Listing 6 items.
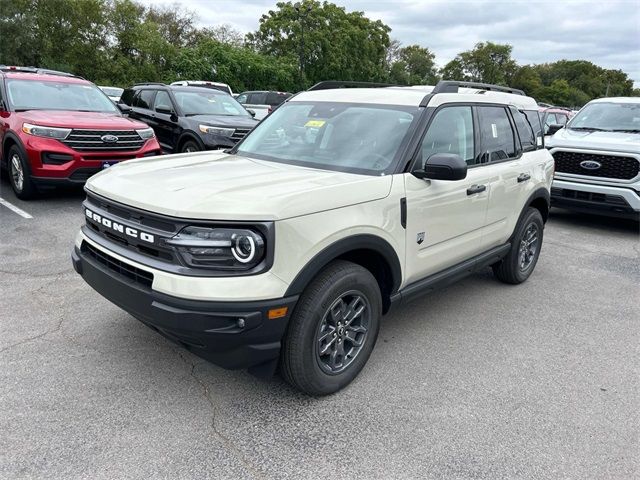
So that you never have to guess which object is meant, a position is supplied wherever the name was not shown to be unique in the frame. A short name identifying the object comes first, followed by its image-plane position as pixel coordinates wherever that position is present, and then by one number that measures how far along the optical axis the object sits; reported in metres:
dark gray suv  9.02
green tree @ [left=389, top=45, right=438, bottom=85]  92.55
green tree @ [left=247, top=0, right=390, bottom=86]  44.12
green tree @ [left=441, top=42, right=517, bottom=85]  85.50
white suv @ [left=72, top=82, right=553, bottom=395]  2.52
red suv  6.80
